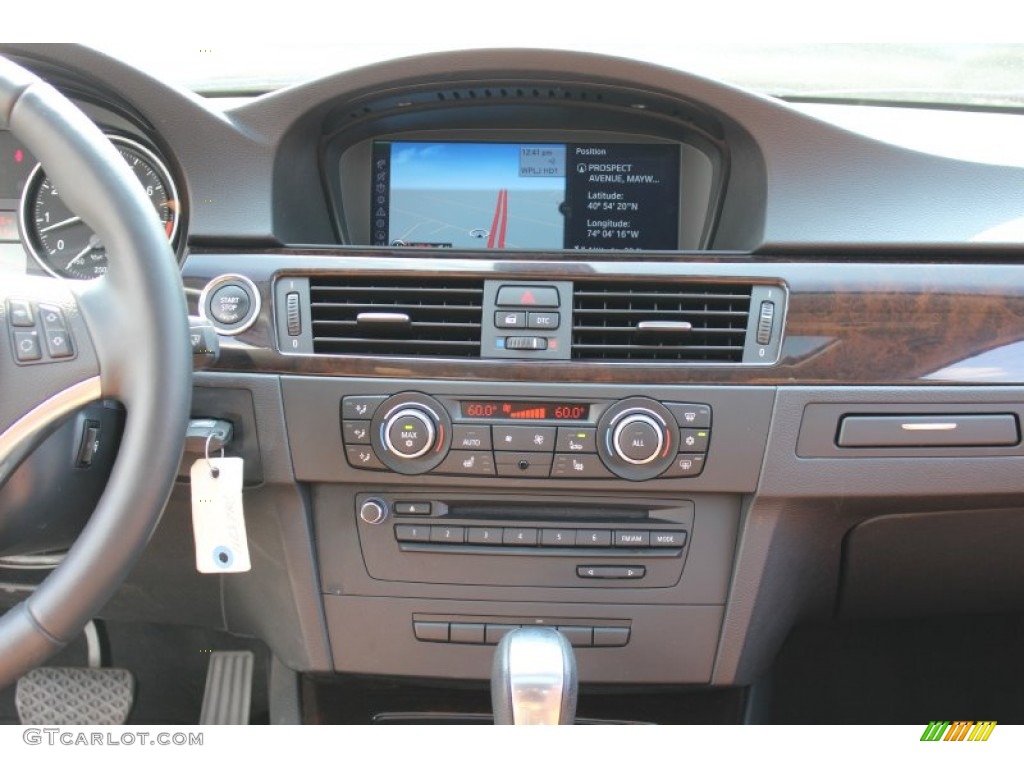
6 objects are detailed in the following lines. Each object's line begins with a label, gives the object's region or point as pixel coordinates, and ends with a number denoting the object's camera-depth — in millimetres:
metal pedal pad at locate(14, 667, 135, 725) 2010
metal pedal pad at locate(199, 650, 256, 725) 1995
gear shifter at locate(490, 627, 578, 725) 1332
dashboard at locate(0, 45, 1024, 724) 1471
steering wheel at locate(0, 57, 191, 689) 1096
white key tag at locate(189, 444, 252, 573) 1346
